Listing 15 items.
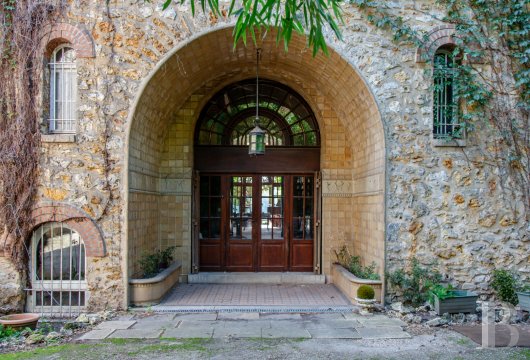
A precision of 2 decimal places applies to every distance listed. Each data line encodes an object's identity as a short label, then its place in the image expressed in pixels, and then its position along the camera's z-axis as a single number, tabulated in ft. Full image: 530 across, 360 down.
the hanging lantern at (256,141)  25.29
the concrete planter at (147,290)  23.66
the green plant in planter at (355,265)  24.70
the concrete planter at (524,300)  22.26
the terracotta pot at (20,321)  19.84
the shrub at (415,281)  23.62
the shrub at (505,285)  23.62
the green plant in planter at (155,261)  25.46
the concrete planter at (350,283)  23.81
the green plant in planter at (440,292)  22.34
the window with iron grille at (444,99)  24.34
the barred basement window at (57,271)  23.56
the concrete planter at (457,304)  22.27
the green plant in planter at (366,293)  23.13
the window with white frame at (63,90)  24.26
